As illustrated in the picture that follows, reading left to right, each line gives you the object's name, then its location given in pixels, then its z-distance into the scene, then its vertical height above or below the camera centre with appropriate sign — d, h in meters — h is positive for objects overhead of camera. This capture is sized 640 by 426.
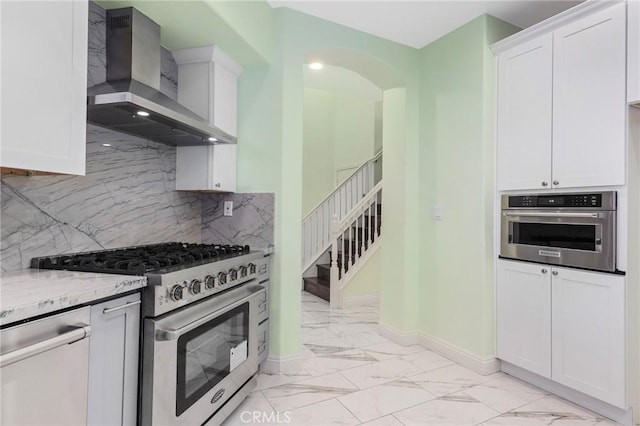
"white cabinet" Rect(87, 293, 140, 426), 1.30 -0.56
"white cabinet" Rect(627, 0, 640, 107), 2.00 +0.96
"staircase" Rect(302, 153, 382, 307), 4.75 -0.21
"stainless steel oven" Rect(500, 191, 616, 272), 2.14 -0.05
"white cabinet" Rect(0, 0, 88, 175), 1.25 +0.49
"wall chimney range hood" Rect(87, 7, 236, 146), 1.73 +0.65
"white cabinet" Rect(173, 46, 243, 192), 2.56 +0.83
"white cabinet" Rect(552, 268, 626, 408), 2.07 -0.69
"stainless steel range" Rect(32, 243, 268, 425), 1.51 -0.53
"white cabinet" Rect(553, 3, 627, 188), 2.09 +0.76
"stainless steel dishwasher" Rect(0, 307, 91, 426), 1.02 -0.49
